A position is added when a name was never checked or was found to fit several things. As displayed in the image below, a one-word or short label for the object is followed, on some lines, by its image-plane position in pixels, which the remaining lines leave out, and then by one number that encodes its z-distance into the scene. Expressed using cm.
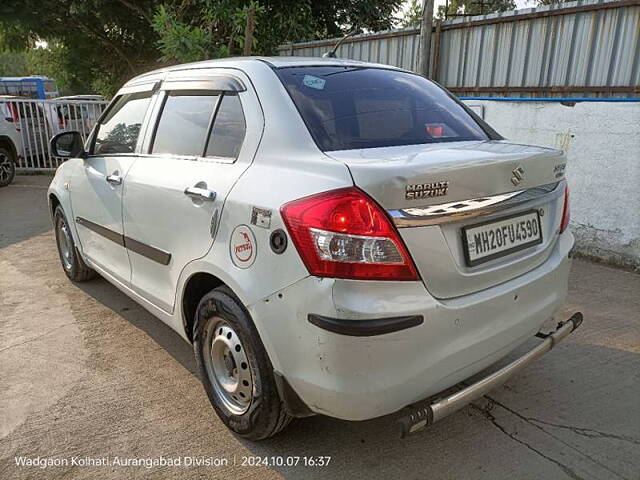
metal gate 1109
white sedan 187
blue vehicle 2469
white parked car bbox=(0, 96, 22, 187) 965
